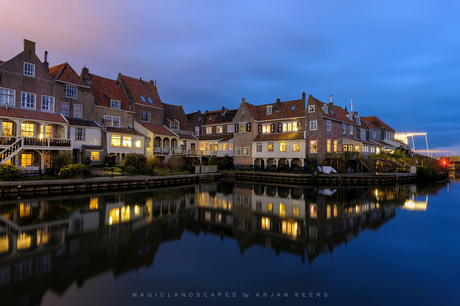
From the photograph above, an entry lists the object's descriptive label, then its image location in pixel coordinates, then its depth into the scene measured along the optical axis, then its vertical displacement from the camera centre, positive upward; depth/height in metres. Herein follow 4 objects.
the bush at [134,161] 31.20 -0.12
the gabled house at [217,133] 45.75 +5.09
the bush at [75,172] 24.42 -1.12
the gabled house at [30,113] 26.17 +4.96
